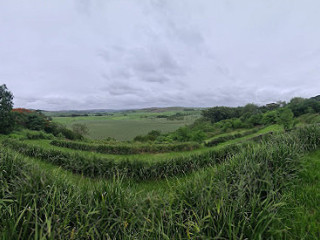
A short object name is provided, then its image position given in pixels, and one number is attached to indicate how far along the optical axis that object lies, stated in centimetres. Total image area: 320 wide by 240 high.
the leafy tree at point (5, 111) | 1425
